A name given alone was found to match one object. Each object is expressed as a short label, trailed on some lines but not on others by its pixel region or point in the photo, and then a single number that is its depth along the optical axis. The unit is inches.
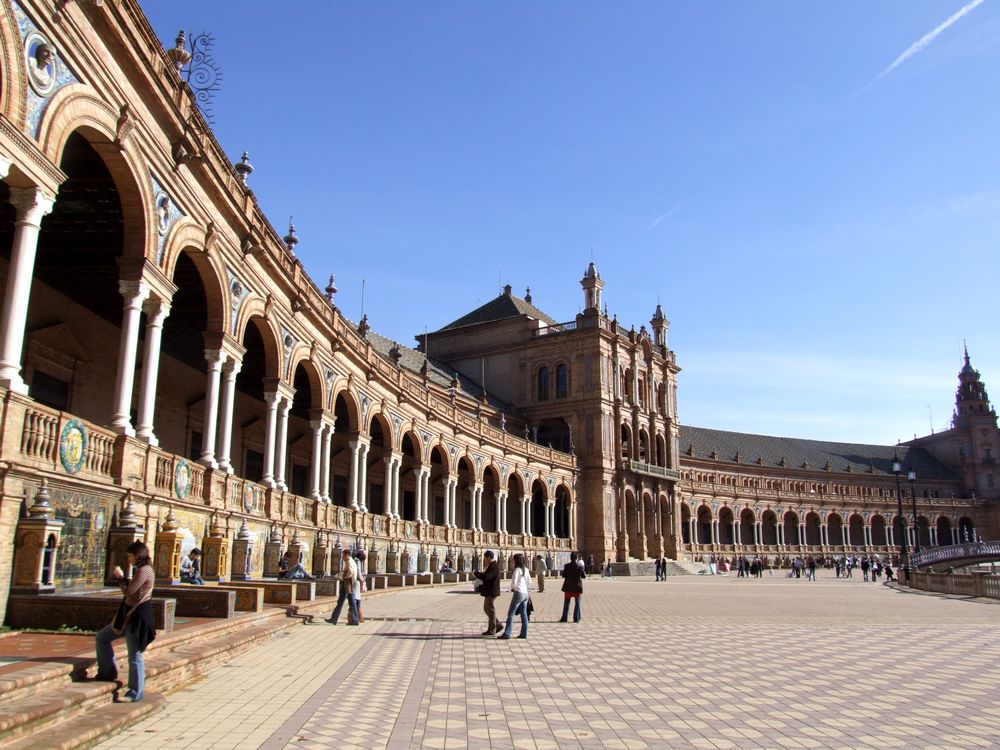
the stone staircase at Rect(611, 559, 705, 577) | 2284.7
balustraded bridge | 2022.6
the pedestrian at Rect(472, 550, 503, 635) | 575.8
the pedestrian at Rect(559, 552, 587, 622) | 673.0
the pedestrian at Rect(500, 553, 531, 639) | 562.6
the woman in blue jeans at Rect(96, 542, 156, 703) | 271.9
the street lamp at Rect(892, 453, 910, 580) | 1570.1
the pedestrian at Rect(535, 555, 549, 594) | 1135.0
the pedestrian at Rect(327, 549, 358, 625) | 618.5
